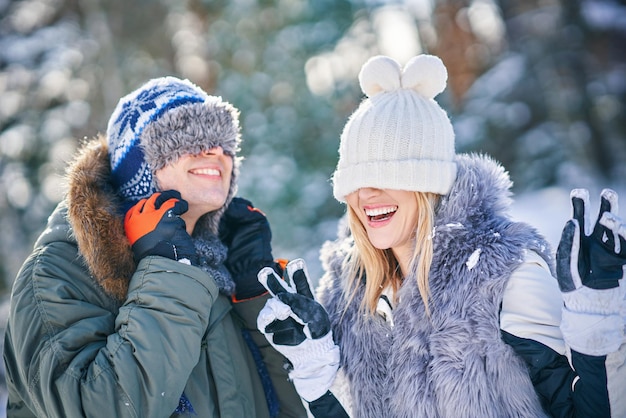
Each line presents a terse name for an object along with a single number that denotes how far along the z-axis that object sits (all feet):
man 6.62
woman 5.81
